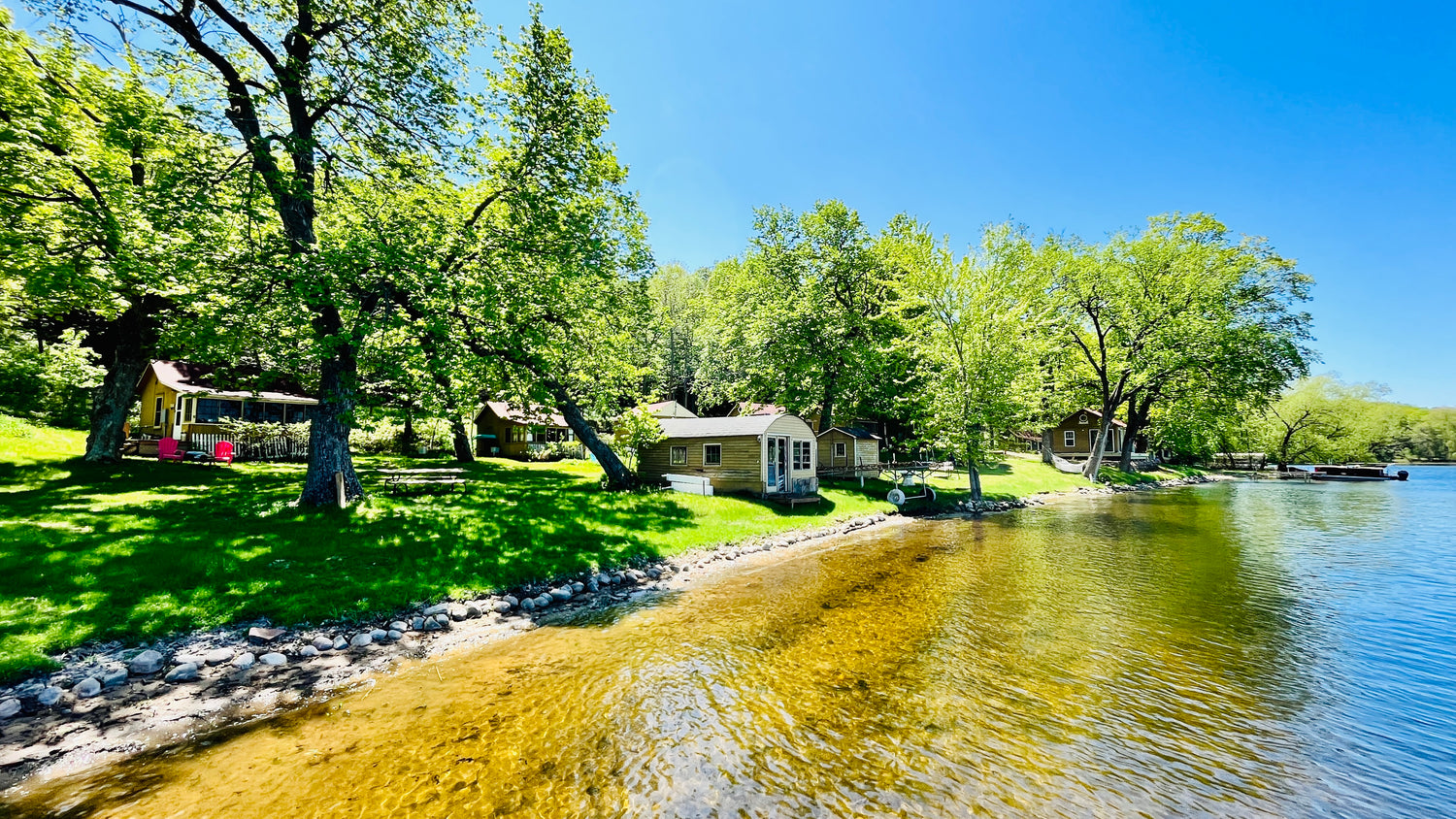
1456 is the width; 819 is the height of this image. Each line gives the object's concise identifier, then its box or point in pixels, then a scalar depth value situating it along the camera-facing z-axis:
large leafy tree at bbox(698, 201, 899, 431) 31.34
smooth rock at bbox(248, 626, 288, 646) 8.10
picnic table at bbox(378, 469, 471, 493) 17.73
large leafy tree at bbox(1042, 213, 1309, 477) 38.16
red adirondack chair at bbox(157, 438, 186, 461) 21.31
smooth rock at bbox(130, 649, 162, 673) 7.04
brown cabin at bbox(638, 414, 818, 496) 23.23
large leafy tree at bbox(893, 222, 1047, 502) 26.36
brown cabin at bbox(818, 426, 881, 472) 31.12
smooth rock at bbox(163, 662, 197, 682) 7.05
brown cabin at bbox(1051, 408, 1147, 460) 56.62
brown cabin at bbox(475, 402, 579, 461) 39.81
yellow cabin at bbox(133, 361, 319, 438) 28.11
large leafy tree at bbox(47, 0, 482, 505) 12.65
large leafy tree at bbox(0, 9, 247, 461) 11.52
